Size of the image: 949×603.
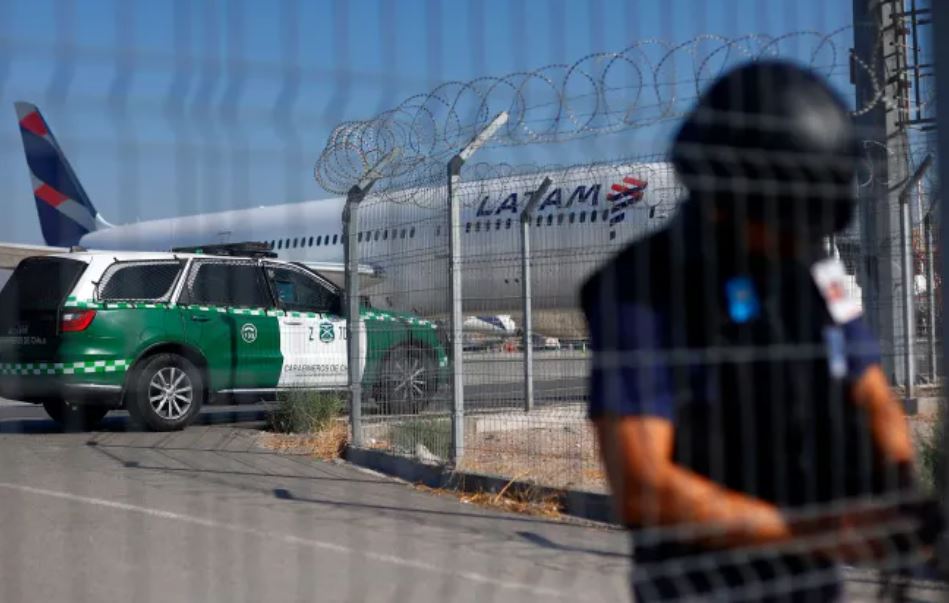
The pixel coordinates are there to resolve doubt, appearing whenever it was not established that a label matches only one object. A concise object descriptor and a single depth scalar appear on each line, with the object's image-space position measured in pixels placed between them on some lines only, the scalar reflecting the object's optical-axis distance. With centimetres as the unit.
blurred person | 384
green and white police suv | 1831
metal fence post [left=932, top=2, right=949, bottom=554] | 665
